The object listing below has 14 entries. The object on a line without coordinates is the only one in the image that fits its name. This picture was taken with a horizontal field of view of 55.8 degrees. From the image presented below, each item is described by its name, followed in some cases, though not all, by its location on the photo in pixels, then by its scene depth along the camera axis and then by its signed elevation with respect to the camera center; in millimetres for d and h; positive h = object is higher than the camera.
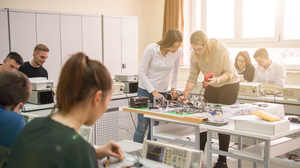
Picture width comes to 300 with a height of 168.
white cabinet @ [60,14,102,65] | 4512 +501
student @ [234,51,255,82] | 4441 -31
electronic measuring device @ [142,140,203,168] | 1305 -434
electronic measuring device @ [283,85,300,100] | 3354 -335
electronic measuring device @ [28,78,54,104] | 3102 -295
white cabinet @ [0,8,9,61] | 3936 +410
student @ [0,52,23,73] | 3090 +27
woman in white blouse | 2794 -48
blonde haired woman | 2615 -48
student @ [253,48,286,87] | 4035 -87
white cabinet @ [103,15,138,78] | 4975 +365
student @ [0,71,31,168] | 1265 -190
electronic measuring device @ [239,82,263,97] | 3689 -328
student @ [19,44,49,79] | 3494 +6
